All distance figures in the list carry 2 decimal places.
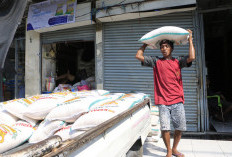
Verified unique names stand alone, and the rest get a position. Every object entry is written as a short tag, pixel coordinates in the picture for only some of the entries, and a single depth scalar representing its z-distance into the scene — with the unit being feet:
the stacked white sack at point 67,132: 5.29
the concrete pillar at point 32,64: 20.67
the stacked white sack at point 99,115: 5.16
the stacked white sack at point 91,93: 9.33
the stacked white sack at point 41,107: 6.51
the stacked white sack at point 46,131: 5.90
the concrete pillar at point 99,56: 17.93
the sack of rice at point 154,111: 13.02
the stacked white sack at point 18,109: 6.73
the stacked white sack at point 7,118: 6.67
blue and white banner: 17.67
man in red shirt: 9.00
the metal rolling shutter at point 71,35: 18.61
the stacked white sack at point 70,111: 6.03
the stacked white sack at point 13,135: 4.55
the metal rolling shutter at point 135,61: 15.51
